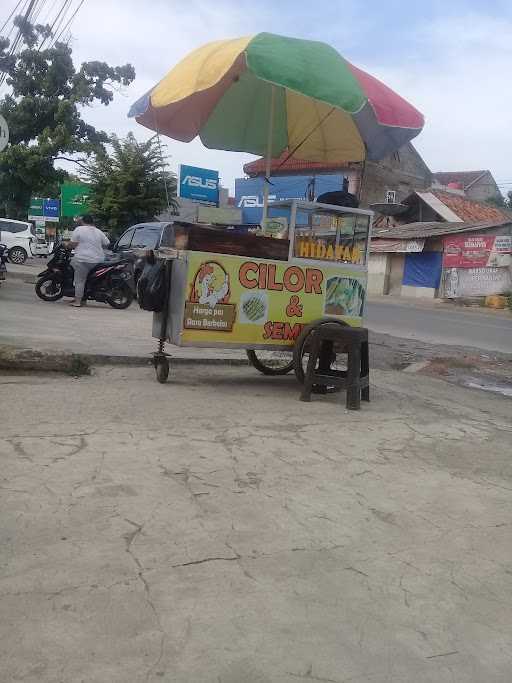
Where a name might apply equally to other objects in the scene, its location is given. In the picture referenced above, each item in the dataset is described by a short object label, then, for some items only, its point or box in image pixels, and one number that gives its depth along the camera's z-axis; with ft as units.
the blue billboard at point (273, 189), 118.62
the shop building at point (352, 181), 121.19
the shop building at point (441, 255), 91.50
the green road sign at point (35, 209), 121.89
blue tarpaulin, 97.25
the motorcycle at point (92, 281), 37.76
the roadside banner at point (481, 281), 92.43
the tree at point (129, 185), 75.36
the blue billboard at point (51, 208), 118.34
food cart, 18.71
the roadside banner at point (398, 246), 97.54
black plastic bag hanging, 19.24
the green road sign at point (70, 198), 123.13
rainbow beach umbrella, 17.10
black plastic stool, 18.86
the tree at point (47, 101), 75.00
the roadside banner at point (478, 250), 89.70
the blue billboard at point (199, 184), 115.44
